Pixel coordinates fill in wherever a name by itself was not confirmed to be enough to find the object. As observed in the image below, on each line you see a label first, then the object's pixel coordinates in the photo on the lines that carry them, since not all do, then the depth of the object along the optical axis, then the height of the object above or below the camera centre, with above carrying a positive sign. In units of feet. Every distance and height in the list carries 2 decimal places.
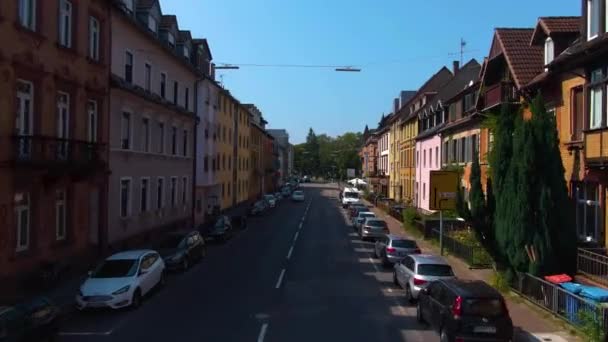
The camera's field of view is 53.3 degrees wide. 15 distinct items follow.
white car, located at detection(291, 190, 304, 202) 272.74 -10.45
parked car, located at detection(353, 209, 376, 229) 139.09 -9.90
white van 237.45 -9.11
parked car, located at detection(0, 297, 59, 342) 37.68 -9.98
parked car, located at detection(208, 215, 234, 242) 116.98 -11.29
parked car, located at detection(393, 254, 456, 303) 61.36 -10.08
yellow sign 94.43 -2.21
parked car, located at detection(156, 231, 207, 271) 80.07 -10.78
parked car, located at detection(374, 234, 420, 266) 85.81 -10.54
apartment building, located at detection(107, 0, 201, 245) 89.71 +8.76
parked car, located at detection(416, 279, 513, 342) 43.37 -10.15
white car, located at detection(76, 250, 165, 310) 55.06 -10.62
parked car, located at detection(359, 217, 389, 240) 122.11 -10.92
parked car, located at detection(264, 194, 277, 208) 219.18 -10.14
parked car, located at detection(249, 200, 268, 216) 189.63 -11.27
